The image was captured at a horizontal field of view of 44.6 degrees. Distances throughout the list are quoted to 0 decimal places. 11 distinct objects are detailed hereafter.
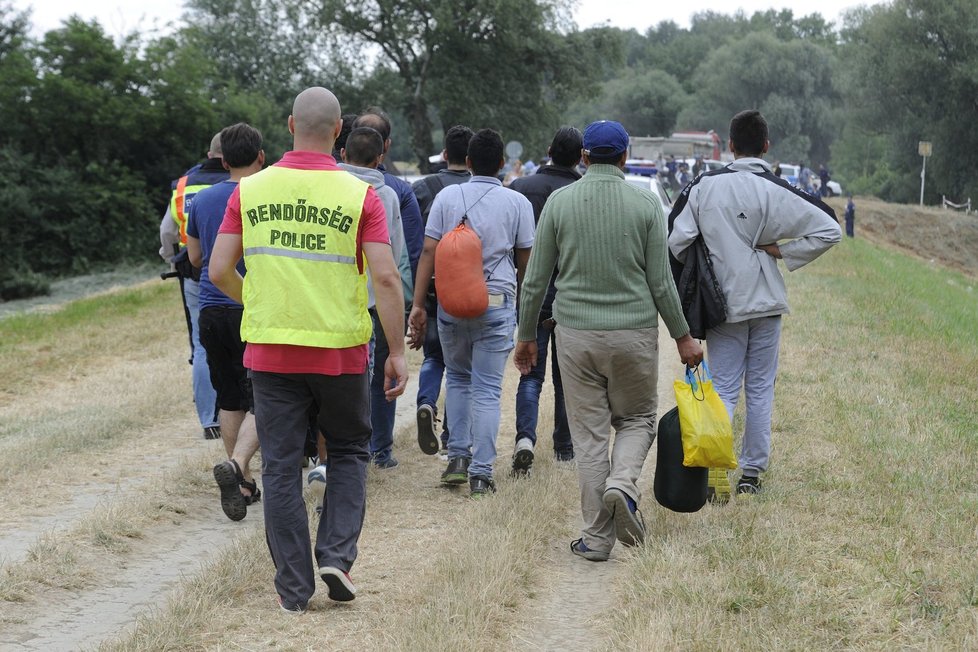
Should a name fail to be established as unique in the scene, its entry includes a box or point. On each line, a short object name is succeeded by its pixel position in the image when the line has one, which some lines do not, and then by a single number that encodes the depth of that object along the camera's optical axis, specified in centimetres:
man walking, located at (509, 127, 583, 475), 722
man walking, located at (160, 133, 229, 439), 759
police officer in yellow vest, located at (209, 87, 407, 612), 455
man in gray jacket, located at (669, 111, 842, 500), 610
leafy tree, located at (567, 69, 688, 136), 10250
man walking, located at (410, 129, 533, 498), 673
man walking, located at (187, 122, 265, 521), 644
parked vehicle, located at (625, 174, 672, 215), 1691
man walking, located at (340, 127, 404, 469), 648
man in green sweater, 544
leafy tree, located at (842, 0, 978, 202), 5069
